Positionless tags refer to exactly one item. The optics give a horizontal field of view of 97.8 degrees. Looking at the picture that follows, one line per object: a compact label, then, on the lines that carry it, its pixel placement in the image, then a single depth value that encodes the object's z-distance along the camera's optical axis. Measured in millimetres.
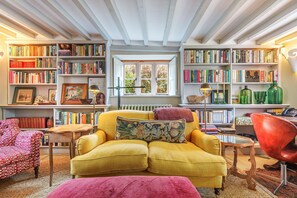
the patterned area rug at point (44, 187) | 1420
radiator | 2694
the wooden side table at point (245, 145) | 1473
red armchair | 1417
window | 3042
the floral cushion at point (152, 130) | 1686
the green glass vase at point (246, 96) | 2593
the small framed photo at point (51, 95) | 2592
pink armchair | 1537
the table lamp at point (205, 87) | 2036
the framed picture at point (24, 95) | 2525
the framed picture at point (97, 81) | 2652
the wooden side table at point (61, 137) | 1607
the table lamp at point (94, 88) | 2039
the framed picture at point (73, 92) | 2582
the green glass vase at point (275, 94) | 2485
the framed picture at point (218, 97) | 2639
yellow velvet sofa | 1281
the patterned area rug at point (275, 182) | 1448
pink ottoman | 823
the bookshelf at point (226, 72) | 2545
